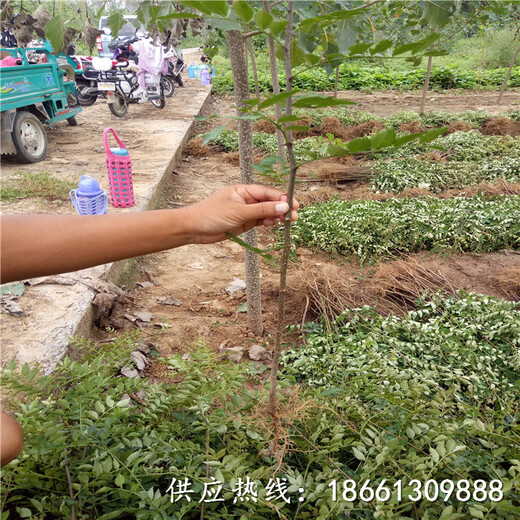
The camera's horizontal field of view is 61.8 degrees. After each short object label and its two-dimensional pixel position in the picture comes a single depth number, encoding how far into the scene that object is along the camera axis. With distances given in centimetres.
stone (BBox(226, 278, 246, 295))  339
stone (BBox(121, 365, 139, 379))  229
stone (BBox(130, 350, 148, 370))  238
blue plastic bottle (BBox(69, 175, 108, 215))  340
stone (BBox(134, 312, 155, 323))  292
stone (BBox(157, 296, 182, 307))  320
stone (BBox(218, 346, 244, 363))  256
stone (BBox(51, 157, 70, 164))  557
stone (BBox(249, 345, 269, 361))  263
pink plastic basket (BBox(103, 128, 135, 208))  376
